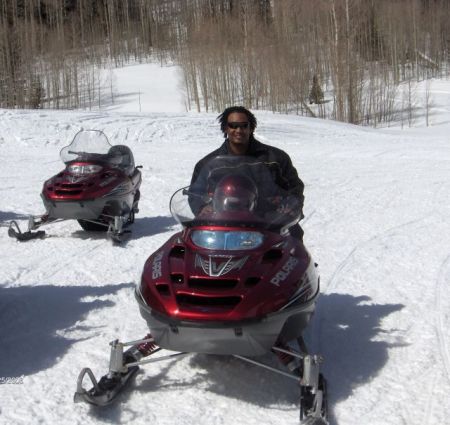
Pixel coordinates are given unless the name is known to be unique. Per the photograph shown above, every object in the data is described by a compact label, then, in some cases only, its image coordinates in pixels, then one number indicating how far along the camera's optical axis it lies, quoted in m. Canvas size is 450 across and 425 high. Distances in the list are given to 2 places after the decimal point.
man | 4.21
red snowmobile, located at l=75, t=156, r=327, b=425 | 3.08
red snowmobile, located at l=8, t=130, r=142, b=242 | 6.75
